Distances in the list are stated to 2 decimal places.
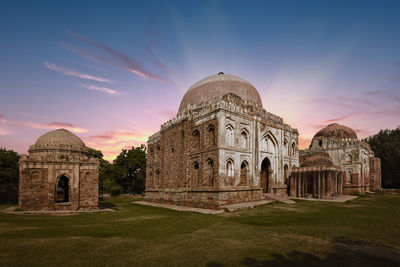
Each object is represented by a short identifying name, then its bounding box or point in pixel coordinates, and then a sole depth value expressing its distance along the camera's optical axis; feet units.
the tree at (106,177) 138.26
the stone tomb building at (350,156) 117.70
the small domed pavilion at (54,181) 61.87
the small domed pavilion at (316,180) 85.71
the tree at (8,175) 98.17
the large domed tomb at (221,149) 71.20
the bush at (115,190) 135.13
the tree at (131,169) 141.69
